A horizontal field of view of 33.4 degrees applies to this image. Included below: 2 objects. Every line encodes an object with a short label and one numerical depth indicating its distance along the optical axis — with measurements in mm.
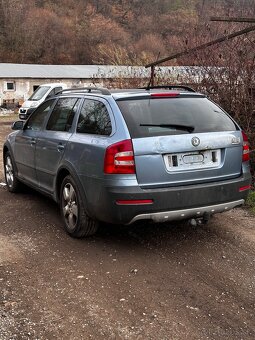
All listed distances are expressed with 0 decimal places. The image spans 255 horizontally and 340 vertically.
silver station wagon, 4039
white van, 20159
